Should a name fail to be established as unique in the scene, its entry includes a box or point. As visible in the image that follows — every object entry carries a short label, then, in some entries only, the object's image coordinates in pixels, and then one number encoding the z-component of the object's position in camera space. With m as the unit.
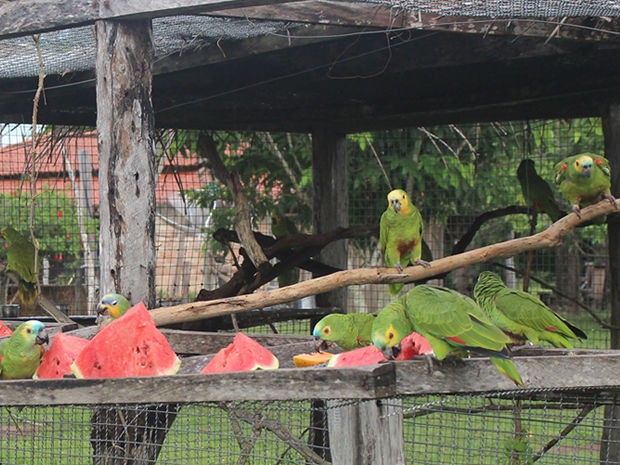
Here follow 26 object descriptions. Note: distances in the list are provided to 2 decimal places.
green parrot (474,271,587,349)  5.97
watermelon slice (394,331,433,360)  4.95
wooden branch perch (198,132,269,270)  8.82
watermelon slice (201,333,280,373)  5.05
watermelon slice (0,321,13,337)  6.79
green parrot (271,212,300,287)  12.35
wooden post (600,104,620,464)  8.72
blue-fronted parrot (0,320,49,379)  5.71
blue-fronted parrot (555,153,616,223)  8.04
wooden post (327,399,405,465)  4.98
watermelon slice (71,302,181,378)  5.07
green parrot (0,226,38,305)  11.73
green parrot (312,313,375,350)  5.88
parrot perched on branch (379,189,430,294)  8.59
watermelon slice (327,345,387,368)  4.86
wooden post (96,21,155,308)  5.97
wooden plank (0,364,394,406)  3.98
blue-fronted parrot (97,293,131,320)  5.88
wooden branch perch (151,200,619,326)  6.61
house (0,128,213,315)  11.77
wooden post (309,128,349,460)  11.20
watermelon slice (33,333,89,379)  5.66
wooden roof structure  6.06
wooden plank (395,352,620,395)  4.24
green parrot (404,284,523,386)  4.26
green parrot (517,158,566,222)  10.78
